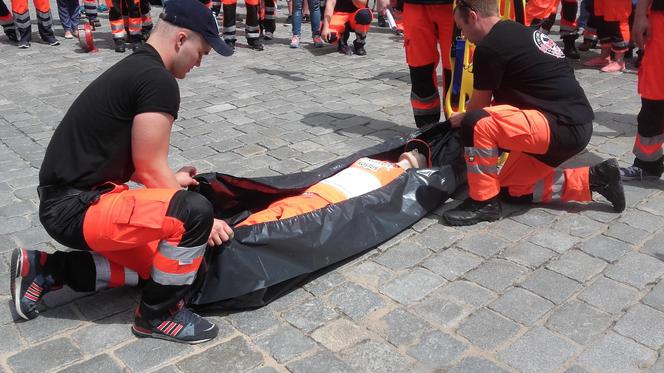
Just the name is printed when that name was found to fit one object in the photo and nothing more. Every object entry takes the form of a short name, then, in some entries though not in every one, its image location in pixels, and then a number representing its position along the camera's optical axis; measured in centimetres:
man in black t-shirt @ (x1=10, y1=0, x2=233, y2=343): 272
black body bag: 306
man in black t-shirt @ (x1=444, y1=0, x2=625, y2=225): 376
